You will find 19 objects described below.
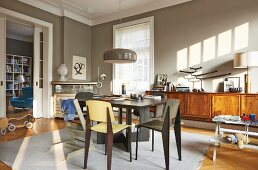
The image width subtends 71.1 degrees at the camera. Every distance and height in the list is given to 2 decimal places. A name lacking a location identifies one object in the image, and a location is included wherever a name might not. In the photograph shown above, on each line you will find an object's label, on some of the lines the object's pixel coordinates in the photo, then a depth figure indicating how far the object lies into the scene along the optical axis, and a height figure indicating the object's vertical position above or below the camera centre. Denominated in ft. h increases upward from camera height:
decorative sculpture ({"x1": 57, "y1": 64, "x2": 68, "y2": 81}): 17.39 +1.18
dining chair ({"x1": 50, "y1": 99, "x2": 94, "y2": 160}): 8.02 -2.99
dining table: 7.24 -1.59
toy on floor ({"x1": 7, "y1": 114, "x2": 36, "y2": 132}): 12.33 -3.03
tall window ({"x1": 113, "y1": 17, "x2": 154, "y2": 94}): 16.92 +2.80
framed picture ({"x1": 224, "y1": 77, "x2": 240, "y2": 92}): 12.76 +0.12
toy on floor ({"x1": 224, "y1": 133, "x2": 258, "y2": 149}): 7.98 -2.49
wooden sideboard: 11.25 -1.31
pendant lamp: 9.15 +1.46
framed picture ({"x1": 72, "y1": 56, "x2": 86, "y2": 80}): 19.39 +1.70
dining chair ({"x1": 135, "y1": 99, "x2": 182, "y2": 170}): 6.71 -1.72
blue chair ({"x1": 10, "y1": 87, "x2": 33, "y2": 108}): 19.49 -1.84
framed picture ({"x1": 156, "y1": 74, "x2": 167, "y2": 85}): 15.88 +0.45
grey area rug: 7.32 -3.33
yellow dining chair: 6.37 -1.34
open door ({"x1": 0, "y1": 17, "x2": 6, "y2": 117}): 14.07 +1.33
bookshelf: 25.05 +1.76
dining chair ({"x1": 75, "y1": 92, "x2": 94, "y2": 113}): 10.92 -0.71
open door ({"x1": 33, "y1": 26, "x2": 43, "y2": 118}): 17.07 +0.87
